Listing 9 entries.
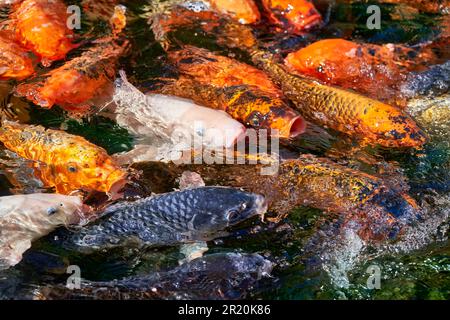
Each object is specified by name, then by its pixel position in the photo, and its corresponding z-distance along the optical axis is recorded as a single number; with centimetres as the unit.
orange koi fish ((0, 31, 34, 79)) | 494
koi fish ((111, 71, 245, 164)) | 421
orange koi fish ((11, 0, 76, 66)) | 504
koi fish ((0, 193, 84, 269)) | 360
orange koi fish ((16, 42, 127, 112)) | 461
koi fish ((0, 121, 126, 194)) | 392
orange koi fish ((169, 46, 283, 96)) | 476
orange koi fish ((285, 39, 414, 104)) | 505
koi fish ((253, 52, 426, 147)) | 431
